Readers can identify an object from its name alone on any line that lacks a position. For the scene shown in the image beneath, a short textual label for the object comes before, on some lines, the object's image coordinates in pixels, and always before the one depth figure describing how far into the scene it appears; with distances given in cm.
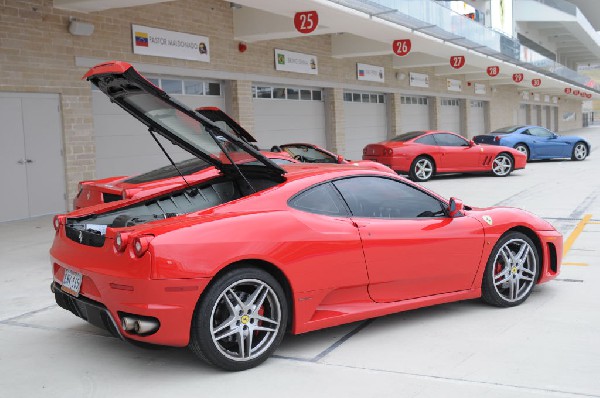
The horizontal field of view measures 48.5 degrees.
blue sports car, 2203
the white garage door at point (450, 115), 3139
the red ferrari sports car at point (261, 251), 385
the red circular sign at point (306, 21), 1425
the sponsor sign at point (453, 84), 3118
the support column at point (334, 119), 2127
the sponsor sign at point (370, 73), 2288
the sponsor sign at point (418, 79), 2697
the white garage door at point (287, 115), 1811
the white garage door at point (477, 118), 3541
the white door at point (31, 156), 1150
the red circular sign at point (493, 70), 2909
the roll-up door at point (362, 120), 2275
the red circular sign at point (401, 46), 1911
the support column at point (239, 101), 1670
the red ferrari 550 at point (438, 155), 1705
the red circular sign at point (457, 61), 2428
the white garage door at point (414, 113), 2691
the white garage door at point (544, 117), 5597
